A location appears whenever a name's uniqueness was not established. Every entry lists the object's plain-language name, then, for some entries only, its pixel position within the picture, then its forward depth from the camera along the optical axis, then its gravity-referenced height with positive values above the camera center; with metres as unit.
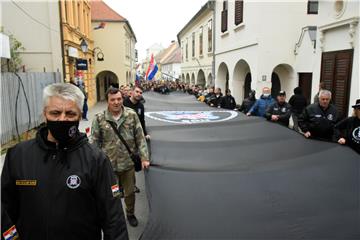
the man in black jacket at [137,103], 5.56 -0.46
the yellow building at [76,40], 15.58 +2.03
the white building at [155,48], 117.75 +11.01
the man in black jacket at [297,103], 9.15 -0.76
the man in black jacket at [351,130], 4.52 -0.79
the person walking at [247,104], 9.39 -0.82
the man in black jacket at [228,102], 10.70 -0.86
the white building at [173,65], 54.36 +2.23
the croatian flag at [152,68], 23.64 +0.70
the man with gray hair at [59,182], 1.90 -0.64
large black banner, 2.83 -1.24
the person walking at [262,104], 7.82 -0.67
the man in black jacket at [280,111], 6.56 -0.73
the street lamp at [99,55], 26.83 +1.90
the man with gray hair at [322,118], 5.14 -0.69
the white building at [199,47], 22.19 +2.59
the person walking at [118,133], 4.01 -0.72
